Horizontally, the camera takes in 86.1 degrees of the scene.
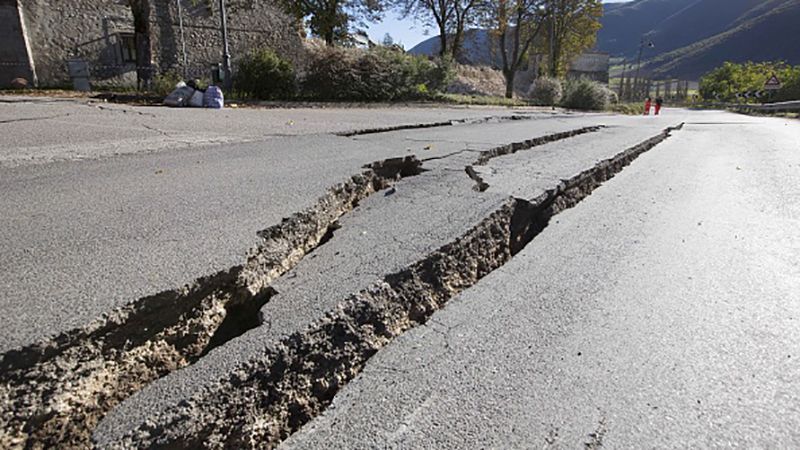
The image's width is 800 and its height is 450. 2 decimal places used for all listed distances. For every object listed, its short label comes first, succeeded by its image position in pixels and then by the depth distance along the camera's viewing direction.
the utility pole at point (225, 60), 13.24
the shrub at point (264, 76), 13.27
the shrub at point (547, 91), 23.27
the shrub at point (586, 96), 22.12
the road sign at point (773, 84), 28.59
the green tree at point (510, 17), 28.91
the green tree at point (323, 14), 20.26
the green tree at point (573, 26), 31.49
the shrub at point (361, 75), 14.38
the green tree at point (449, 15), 27.56
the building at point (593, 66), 59.72
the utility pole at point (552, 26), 28.09
